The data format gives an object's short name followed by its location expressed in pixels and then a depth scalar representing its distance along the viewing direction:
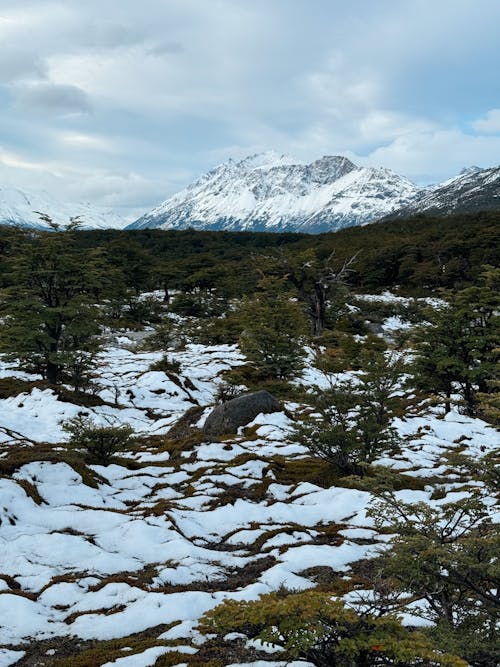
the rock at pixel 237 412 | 15.17
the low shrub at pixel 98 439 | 11.23
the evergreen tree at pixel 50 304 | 17.39
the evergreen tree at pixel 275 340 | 18.88
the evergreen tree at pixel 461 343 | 14.88
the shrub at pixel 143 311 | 45.75
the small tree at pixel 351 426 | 10.49
